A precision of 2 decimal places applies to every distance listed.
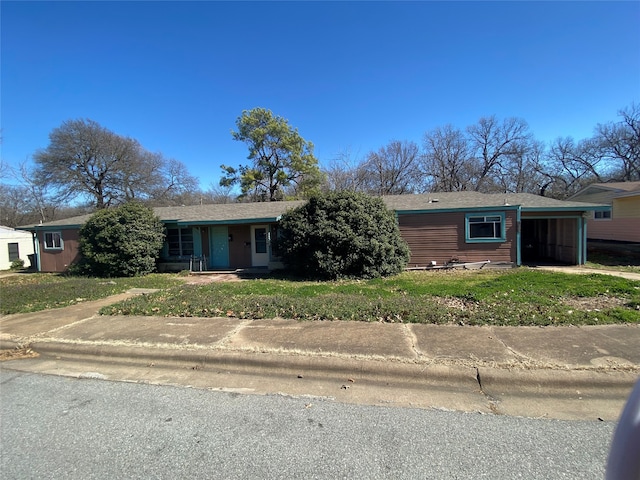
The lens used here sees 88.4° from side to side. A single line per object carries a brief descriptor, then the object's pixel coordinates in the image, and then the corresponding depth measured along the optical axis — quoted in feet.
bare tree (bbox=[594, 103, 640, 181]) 109.40
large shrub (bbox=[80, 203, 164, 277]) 44.60
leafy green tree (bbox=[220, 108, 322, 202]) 102.12
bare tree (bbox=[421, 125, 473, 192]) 115.44
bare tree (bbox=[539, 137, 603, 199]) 118.83
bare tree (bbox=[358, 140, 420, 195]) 112.47
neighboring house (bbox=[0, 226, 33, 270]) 69.97
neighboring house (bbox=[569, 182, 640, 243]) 56.49
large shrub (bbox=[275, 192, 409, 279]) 36.81
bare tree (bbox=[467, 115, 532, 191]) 117.29
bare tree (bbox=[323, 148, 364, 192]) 100.94
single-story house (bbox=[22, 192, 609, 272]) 43.70
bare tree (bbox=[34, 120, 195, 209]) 104.01
